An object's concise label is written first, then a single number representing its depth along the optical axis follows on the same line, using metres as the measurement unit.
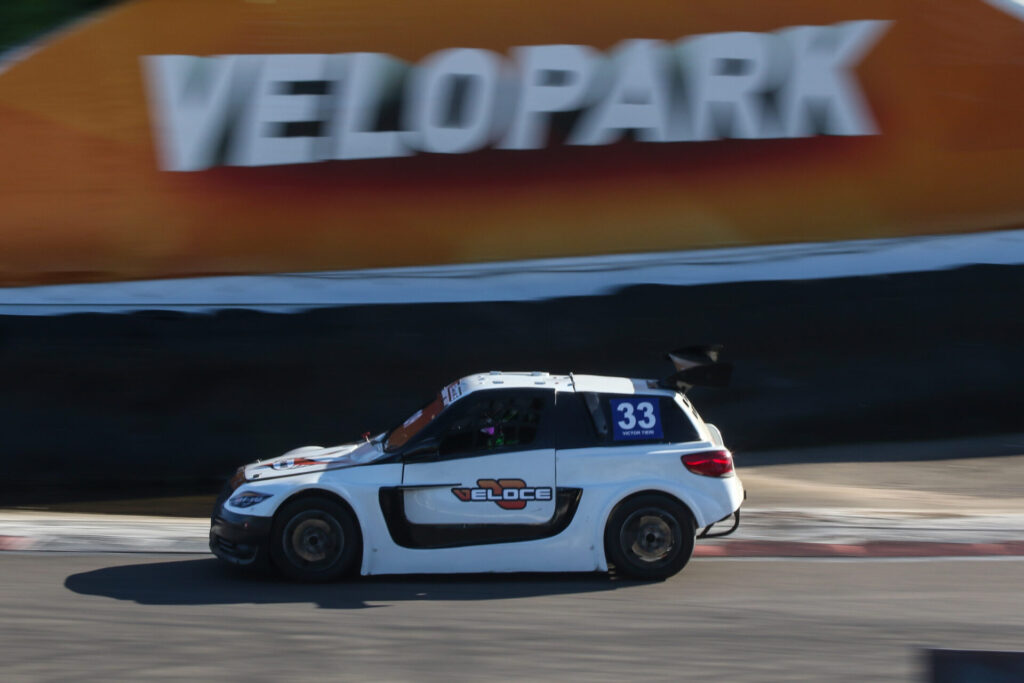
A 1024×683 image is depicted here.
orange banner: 30.19
